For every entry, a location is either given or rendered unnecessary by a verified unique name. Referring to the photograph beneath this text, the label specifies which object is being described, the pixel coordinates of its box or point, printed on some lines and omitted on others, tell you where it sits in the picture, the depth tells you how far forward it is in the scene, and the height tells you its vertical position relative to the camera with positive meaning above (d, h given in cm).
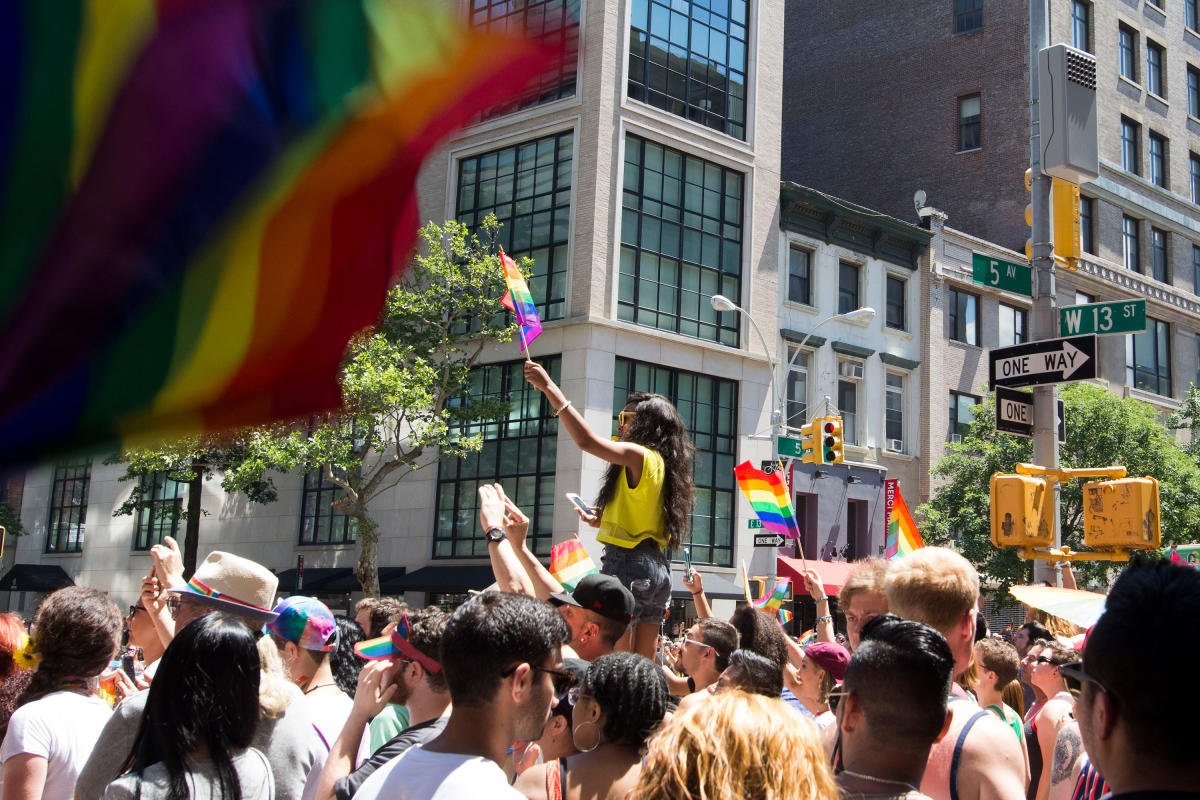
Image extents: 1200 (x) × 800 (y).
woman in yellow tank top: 540 +15
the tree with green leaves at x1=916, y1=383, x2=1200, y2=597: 3031 +235
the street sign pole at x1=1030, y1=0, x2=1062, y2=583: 1095 +253
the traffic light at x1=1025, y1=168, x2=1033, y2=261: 1142 +345
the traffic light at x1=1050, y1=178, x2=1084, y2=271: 1101 +324
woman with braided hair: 357 -62
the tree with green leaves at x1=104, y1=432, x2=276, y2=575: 2354 +90
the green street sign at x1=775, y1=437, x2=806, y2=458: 2362 +203
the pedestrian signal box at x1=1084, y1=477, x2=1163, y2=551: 956 +38
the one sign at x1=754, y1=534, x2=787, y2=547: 2123 +10
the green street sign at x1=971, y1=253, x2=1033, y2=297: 1092 +271
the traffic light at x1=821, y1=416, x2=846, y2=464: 2242 +206
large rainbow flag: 102 +32
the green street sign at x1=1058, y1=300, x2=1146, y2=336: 1077 +229
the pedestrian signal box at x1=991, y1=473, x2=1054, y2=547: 984 +38
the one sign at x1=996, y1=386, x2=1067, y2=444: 1080 +136
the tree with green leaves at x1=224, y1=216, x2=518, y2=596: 2372 +333
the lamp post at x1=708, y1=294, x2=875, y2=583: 2422 +496
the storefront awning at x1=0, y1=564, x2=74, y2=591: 3916 -221
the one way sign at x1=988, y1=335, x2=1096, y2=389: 1018 +176
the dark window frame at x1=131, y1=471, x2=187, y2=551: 3655 +3
